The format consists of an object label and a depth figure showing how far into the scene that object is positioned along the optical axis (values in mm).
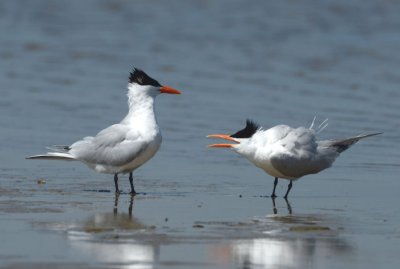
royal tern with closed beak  17156
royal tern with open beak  17031
